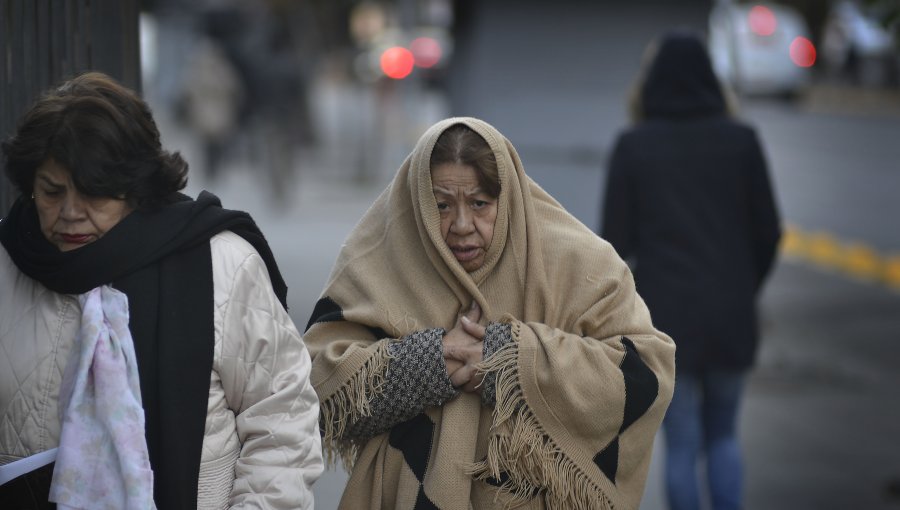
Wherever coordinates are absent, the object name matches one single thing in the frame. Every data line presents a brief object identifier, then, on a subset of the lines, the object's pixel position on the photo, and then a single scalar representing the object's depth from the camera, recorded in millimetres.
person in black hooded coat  9656
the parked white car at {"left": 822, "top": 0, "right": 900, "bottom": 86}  65250
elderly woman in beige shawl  6008
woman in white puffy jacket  5125
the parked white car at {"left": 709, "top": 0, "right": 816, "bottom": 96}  58437
